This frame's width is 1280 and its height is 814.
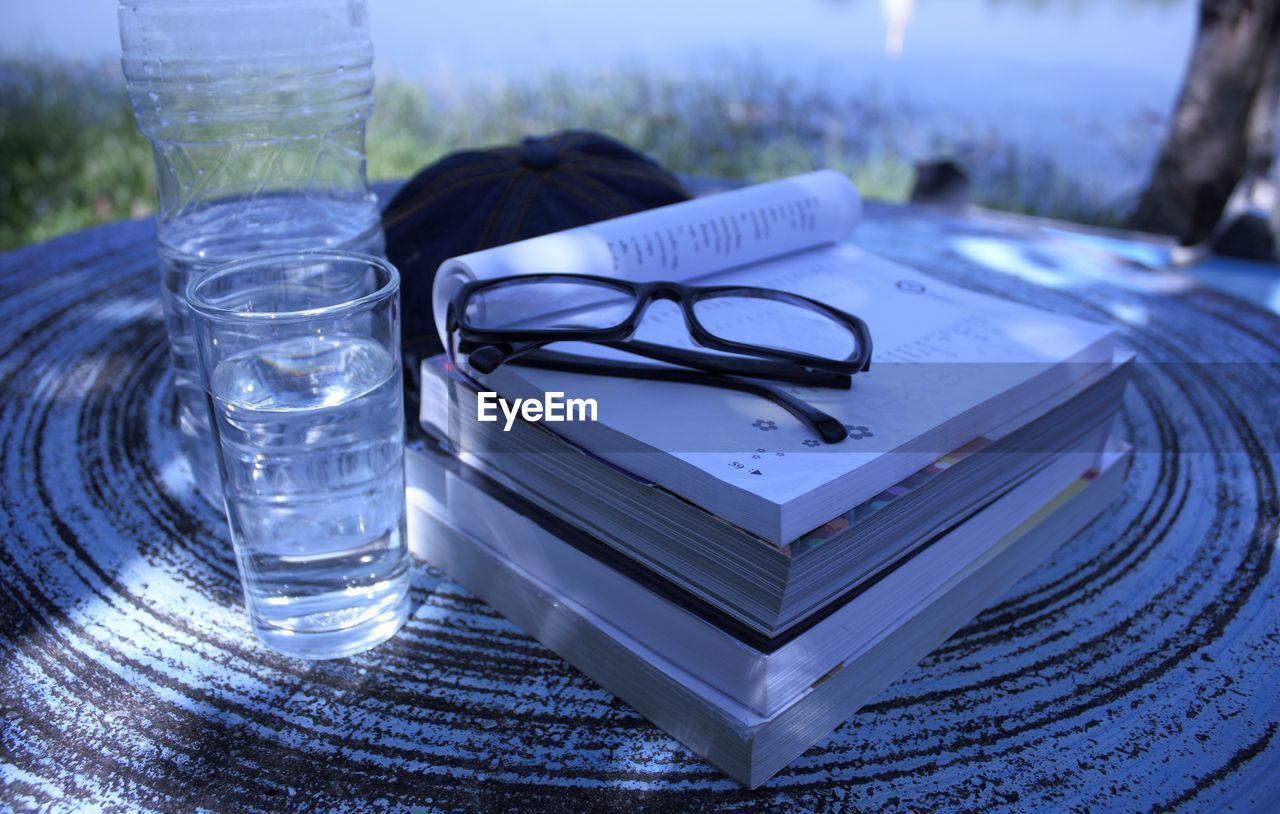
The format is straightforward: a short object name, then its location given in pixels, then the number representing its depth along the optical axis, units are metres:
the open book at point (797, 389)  0.59
